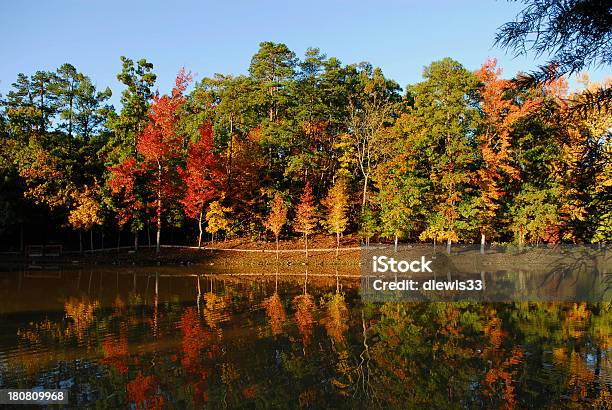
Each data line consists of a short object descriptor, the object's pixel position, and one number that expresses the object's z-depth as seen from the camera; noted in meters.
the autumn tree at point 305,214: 36.88
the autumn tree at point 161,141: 37.97
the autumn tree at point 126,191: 38.53
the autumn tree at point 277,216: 37.25
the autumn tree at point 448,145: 33.48
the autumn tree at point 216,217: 39.50
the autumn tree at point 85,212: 38.44
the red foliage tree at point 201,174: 38.34
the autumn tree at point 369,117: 38.81
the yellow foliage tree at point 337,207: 36.59
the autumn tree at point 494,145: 33.66
